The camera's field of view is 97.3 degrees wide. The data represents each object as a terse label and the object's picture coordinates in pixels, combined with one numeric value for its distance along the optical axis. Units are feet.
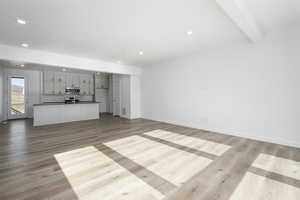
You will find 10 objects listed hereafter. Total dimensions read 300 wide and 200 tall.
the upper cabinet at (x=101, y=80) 27.91
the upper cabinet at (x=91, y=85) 27.22
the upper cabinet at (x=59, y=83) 23.48
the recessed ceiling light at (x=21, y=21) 8.14
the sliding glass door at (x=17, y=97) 21.53
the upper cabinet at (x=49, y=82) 22.56
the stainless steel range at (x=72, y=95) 24.32
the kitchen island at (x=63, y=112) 17.70
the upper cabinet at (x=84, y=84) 26.17
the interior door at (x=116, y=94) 25.88
